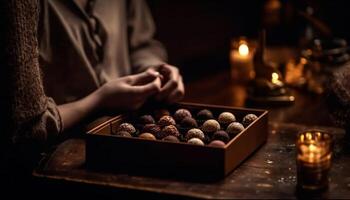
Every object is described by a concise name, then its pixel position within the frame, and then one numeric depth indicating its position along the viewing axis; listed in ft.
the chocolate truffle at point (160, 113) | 4.67
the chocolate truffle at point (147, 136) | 4.12
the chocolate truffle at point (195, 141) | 4.04
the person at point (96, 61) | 4.87
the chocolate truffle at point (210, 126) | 4.30
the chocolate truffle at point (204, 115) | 4.56
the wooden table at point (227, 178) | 3.78
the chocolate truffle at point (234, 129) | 4.25
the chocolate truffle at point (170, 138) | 4.06
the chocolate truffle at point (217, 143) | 3.98
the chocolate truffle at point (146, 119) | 4.49
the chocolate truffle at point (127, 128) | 4.30
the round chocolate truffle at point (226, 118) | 4.45
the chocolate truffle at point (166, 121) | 4.42
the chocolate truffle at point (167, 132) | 4.19
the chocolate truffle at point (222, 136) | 4.11
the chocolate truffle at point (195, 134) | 4.16
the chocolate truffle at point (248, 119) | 4.43
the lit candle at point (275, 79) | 5.99
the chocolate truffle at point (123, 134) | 4.19
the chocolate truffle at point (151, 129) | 4.24
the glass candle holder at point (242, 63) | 6.88
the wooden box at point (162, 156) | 3.90
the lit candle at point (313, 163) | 3.75
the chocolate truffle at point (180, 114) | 4.56
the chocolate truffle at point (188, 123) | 4.40
